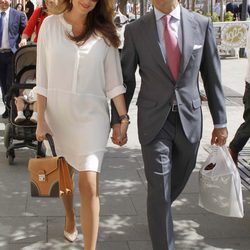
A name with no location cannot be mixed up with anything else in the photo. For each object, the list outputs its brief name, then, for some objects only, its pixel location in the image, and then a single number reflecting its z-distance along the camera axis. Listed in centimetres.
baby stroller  608
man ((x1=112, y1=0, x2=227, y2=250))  340
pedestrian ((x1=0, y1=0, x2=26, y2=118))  830
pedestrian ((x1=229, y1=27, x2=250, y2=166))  544
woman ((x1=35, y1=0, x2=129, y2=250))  348
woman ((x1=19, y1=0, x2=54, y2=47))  755
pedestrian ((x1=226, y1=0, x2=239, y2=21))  2512
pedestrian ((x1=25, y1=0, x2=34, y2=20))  1448
